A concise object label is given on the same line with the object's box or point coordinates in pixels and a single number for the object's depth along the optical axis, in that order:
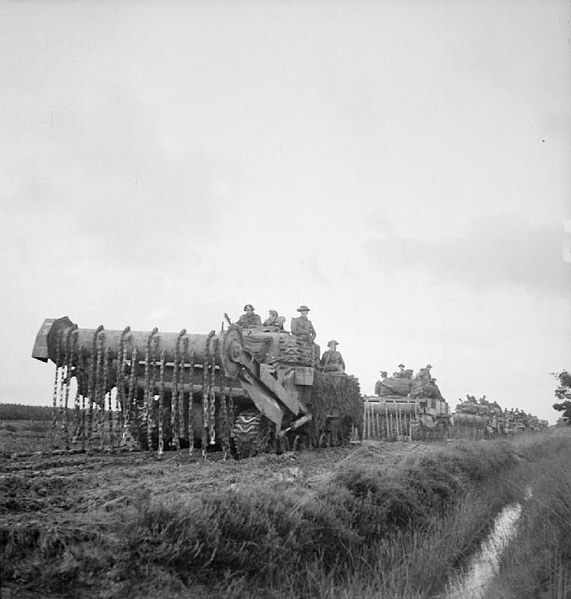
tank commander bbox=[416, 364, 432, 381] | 30.96
